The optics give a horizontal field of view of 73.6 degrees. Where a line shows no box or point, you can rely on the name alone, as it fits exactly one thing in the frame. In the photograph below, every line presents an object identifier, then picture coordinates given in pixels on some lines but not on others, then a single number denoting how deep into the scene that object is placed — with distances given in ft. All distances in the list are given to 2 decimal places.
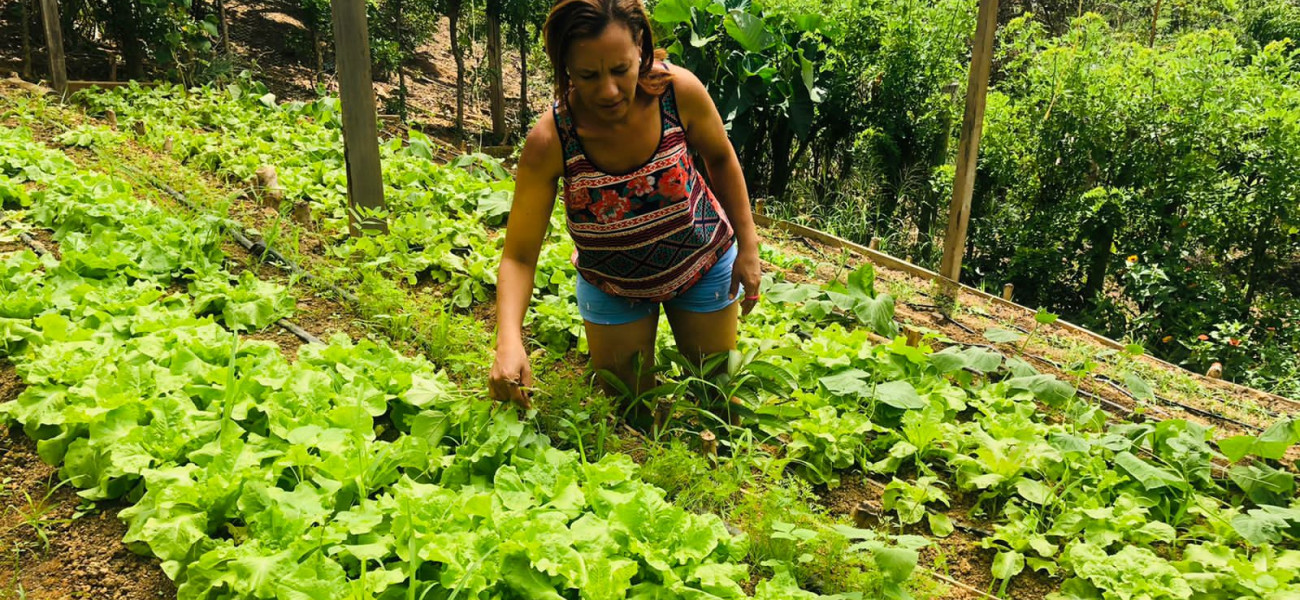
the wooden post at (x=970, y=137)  12.48
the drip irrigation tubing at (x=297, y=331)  10.09
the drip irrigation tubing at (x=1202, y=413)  11.07
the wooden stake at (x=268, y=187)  14.78
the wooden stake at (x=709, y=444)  8.05
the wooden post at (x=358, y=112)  11.65
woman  7.06
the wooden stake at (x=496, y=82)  25.86
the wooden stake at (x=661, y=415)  8.71
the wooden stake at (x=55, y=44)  20.51
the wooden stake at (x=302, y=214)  14.23
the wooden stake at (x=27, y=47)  23.75
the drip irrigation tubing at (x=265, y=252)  11.53
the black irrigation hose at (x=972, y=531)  8.10
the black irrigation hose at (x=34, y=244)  11.59
